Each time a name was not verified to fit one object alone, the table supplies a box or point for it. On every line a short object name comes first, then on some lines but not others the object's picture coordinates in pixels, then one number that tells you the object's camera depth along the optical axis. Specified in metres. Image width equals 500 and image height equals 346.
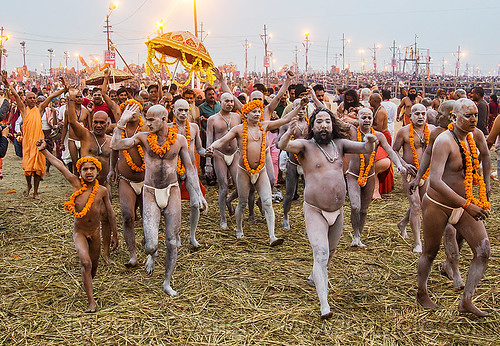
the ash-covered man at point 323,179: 5.14
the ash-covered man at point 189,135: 7.34
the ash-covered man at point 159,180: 5.75
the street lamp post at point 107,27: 40.94
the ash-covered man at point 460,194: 4.82
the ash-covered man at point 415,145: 7.09
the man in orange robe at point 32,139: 10.53
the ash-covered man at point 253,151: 7.57
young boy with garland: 5.25
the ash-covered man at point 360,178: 7.10
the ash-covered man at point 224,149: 8.46
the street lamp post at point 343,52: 87.69
